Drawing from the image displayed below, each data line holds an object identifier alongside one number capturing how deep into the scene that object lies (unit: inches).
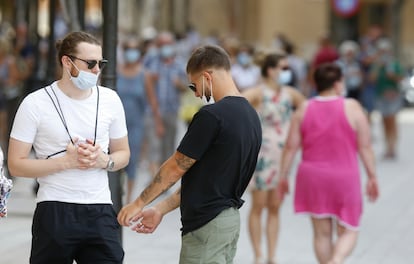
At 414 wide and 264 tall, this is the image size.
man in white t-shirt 452.1
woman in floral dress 775.7
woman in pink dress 668.7
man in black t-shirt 448.1
